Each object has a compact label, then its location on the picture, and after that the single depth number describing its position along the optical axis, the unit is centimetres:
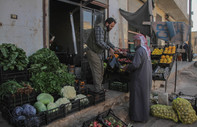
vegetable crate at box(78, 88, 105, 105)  367
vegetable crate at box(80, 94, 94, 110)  342
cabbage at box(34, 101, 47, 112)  294
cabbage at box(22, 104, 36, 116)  271
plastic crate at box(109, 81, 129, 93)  489
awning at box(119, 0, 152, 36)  661
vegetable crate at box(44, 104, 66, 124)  275
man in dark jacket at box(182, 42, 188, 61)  1598
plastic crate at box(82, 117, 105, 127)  277
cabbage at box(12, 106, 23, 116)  266
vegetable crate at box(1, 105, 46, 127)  248
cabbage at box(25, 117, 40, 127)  249
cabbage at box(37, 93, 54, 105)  314
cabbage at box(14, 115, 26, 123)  252
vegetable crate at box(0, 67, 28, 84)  335
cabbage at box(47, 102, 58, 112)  297
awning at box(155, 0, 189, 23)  1310
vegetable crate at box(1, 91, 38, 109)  292
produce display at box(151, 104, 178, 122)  368
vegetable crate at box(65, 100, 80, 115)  314
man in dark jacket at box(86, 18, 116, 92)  383
